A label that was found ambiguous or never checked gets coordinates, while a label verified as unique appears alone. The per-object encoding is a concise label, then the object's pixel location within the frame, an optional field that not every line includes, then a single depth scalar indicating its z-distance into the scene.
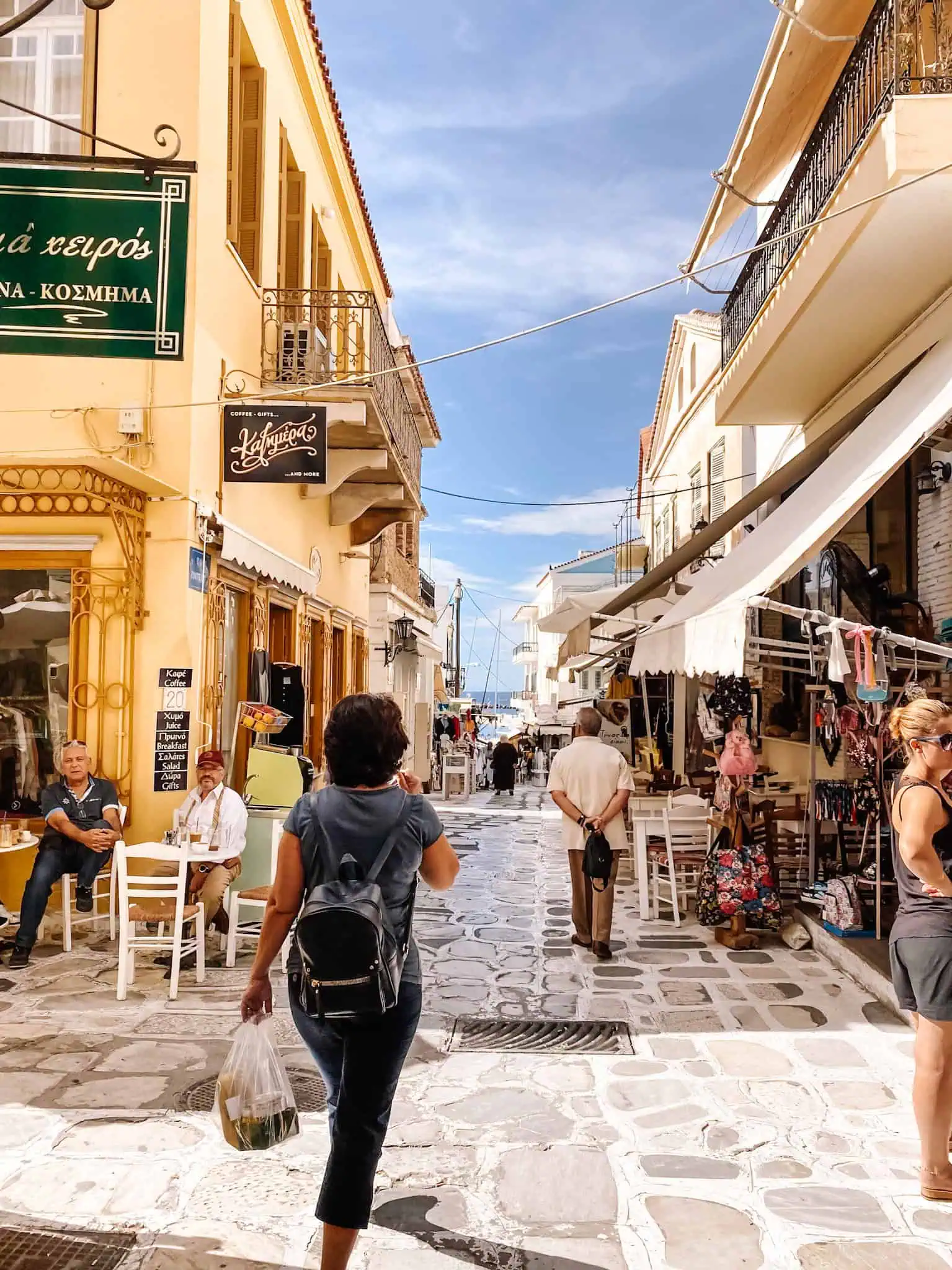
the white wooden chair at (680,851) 9.63
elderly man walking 7.89
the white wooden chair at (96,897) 7.80
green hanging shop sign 6.04
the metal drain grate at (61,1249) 3.48
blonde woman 3.89
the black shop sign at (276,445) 9.45
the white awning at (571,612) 13.87
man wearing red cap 7.62
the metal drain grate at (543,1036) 5.85
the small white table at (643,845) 9.48
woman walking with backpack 3.00
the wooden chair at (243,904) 7.51
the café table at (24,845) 7.73
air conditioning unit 11.43
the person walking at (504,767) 27.62
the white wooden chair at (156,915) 6.67
